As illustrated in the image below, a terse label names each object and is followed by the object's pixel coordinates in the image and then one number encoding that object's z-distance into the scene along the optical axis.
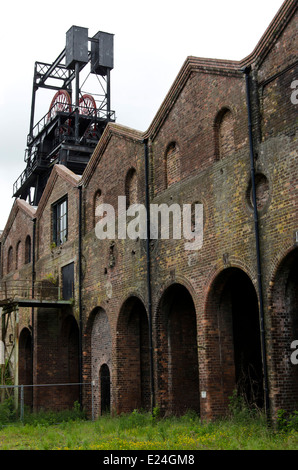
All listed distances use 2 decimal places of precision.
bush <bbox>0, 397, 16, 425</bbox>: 22.55
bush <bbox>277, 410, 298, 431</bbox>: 13.37
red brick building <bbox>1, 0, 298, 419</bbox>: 14.38
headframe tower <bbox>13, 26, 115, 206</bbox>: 34.12
